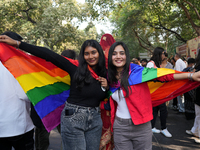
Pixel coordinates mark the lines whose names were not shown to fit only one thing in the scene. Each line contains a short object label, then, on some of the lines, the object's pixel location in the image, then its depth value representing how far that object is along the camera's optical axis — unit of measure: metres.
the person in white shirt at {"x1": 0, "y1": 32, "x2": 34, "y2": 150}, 1.90
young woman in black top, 1.98
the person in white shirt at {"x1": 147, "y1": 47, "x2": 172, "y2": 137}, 4.21
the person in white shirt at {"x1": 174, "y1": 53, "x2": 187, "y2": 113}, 6.18
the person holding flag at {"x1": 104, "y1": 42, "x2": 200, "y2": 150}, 2.03
